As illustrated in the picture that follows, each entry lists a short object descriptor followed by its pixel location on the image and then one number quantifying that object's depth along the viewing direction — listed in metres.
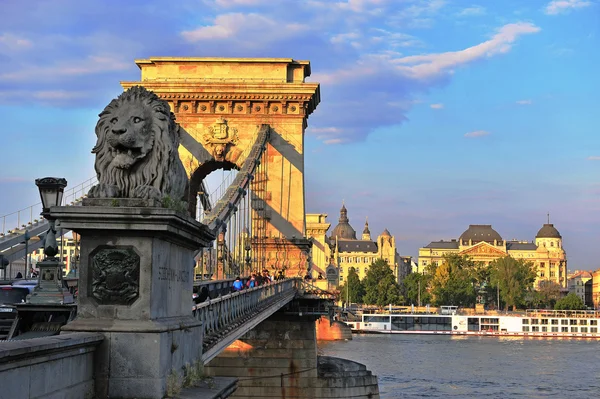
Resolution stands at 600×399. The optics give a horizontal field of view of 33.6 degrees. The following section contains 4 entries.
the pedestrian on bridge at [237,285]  22.27
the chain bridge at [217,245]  8.43
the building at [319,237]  95.38
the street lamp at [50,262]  13.68
